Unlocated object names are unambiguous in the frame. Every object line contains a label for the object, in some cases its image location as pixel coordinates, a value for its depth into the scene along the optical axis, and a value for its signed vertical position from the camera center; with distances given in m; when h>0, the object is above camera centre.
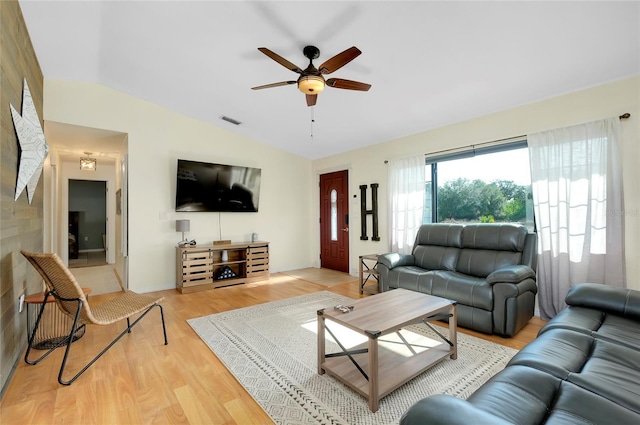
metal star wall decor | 2.41 +0.66
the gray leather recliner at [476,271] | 2.67 -0.64
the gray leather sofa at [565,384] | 0.89 -0.72
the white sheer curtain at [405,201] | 4.38 +0.21
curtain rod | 2.79 +0.90
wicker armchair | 2.01 -0.64
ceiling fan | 2.29 +1.22
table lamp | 4.45 -0.13
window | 3.62 +0.37
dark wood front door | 5.77 -0.12
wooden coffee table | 1.79 -1.01
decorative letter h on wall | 5.07 +0.06
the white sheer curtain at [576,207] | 2.84 +0.05
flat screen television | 4.66 +0.49
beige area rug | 1.72 -1.14
